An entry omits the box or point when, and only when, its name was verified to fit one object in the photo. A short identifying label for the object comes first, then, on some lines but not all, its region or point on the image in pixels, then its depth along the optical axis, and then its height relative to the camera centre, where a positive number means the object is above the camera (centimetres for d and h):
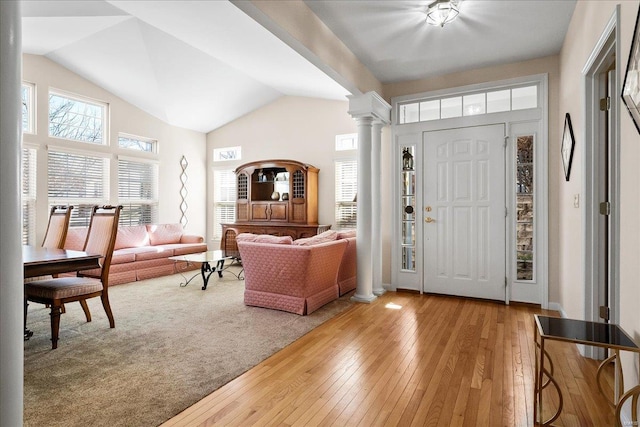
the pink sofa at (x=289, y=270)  363 -61
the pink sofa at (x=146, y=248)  523 -59
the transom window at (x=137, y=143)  633 +130
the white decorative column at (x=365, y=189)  424 +29
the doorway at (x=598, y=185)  245 +20
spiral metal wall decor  735 +44
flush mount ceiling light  287 +167
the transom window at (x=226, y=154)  757 +129
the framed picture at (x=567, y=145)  311 +61
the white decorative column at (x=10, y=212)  113 +0
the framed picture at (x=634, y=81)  152 +59
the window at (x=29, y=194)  510 +27
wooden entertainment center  638 +22
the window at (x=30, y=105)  511 +157
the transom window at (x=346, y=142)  630 +128
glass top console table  154 -57
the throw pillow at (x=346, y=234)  448 -29
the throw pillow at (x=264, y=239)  387 -29
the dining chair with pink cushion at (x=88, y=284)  283 -60
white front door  415 +0
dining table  246 -36
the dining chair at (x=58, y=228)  373 -16
